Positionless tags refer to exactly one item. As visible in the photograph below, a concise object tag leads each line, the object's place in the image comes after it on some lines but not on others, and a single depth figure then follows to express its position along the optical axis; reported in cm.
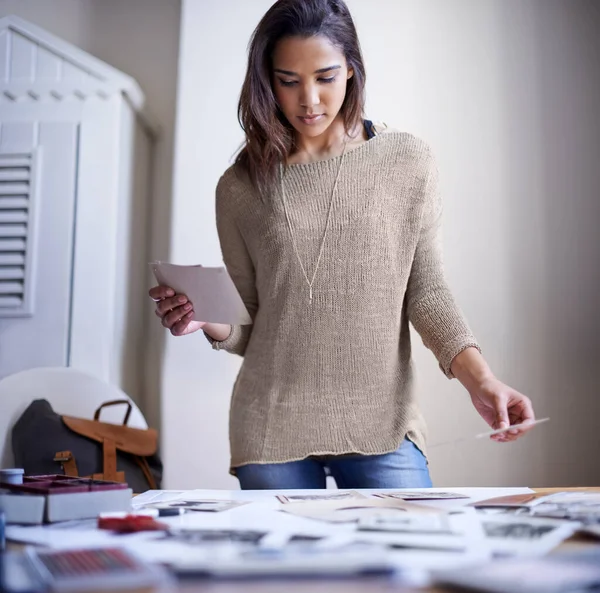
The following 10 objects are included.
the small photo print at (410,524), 61
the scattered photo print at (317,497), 83
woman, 114
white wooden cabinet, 193
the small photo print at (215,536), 57
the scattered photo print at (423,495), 83
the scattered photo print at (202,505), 76
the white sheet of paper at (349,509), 70
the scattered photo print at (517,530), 59
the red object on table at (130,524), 63
